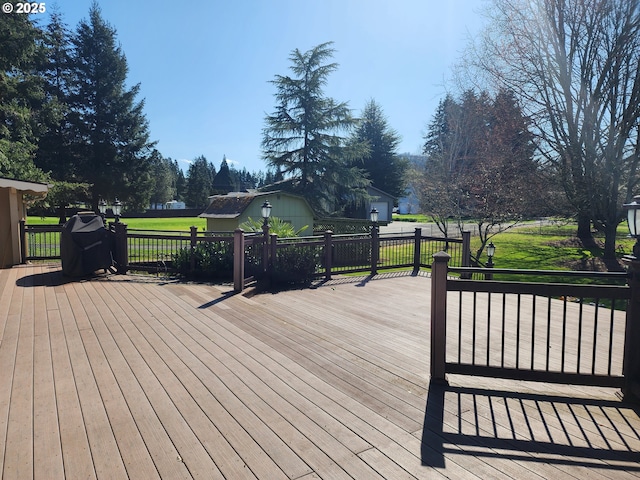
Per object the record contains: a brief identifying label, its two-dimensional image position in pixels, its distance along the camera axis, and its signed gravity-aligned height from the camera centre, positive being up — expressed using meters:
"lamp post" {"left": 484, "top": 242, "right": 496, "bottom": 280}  8.36 -0.78
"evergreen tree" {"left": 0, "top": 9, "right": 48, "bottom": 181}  13.83 +4.89
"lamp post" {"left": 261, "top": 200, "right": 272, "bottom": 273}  7.14 -0.59
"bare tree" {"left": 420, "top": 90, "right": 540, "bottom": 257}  12.48 +1.83
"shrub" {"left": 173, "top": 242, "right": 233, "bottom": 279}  7.21 -0.86
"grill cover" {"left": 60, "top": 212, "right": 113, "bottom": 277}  6.89 -0.57
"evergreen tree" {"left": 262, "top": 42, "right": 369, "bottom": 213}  18.73 +4.12
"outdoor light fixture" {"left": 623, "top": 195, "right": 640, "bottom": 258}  2.74 -0.01
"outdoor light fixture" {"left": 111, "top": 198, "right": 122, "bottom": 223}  8.51 +0.15
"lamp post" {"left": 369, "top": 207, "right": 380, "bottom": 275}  8.44 -0.72
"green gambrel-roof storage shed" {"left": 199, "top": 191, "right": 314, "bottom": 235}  13.04 +0.25
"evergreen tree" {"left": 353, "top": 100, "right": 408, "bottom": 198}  33.28 +5.58
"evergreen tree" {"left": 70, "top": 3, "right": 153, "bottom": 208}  23.53 +6.31
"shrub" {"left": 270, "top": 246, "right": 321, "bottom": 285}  7.24 -0.96
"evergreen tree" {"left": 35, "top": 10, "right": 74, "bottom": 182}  22.39 +5.48
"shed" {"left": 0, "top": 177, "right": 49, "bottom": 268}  8.31 -0.15
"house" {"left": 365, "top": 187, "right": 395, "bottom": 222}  28.80 +1.05
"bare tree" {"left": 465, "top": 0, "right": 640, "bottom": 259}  9.66 +3.64
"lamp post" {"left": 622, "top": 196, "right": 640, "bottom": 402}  2.61 -0.80
